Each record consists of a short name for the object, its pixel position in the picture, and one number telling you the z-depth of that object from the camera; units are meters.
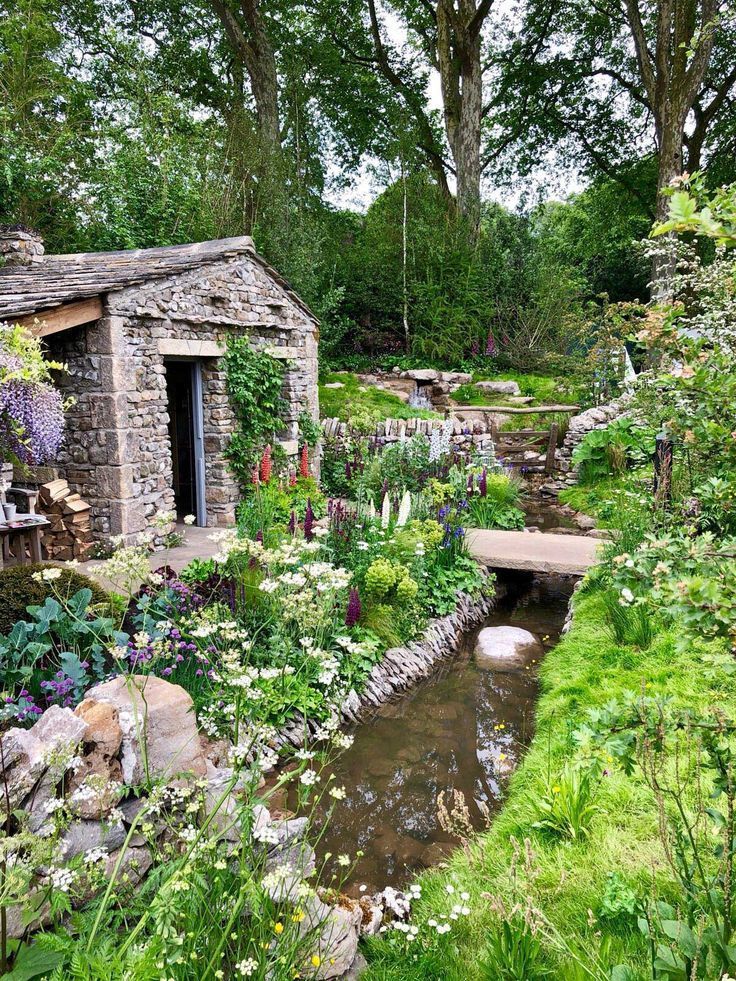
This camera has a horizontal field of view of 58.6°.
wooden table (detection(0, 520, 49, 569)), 5.95
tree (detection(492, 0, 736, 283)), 15.01
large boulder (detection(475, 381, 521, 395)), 15.65
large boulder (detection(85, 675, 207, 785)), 3.22
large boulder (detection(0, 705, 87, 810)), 2.60
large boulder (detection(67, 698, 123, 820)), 2.94
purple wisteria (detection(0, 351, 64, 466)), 4.68
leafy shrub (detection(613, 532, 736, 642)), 1.75
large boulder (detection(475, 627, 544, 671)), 6.32
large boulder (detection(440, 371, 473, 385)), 15.84
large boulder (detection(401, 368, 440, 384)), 15.63
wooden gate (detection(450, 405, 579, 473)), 13.01
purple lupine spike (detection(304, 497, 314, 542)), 6.19
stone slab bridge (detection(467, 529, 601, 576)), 7.64
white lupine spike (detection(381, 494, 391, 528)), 6.79
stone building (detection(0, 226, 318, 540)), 7.20
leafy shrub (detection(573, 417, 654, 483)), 10.90
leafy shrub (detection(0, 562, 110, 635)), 4.36
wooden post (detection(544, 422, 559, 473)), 12.75
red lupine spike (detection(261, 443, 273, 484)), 8.82
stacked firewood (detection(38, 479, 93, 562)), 7.27
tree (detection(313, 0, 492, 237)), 17.67
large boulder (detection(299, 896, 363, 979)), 2.60
